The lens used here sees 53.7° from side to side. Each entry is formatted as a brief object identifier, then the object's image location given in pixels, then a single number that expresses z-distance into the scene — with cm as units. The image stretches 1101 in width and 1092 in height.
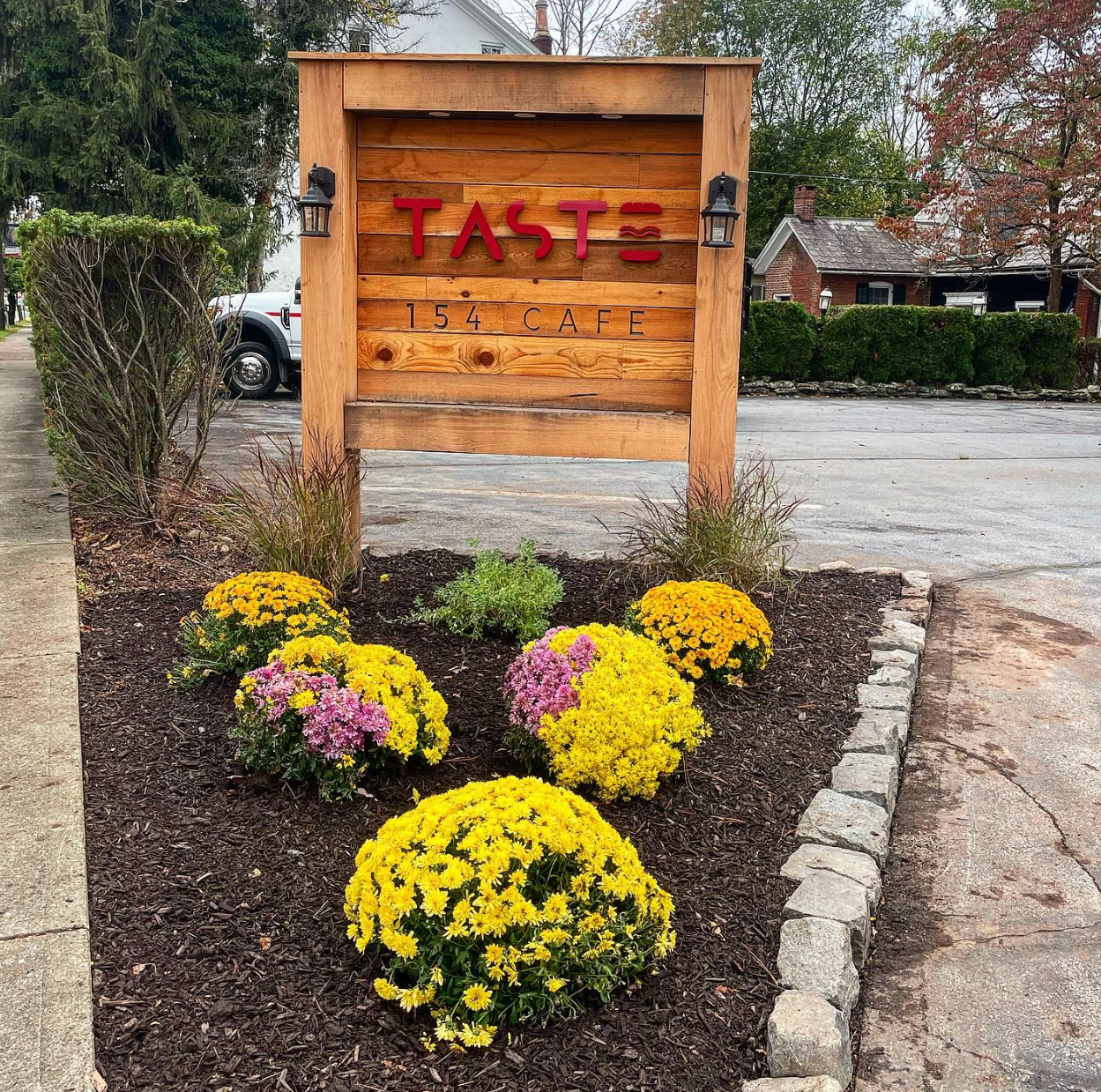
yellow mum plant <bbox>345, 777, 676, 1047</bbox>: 213
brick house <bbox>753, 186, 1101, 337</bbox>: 3431
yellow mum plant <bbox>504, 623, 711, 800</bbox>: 311
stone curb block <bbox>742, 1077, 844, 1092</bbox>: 203
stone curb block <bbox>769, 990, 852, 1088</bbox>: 211
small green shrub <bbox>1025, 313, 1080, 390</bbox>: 2531
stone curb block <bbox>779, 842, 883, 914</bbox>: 281
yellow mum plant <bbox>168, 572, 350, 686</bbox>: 379
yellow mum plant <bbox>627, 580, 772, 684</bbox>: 397
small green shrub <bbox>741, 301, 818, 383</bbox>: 2438
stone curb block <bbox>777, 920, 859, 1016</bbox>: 235
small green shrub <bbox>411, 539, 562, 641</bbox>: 446
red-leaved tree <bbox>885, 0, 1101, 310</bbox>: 2589
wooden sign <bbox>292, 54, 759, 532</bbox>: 498
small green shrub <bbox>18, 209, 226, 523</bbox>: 601
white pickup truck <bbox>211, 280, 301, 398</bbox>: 1506
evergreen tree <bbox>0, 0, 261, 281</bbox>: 2075
